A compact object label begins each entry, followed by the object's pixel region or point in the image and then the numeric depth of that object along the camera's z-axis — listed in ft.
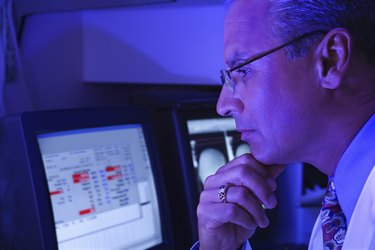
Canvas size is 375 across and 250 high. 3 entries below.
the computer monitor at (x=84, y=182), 3.04
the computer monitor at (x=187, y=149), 4.00
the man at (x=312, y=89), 2.66
